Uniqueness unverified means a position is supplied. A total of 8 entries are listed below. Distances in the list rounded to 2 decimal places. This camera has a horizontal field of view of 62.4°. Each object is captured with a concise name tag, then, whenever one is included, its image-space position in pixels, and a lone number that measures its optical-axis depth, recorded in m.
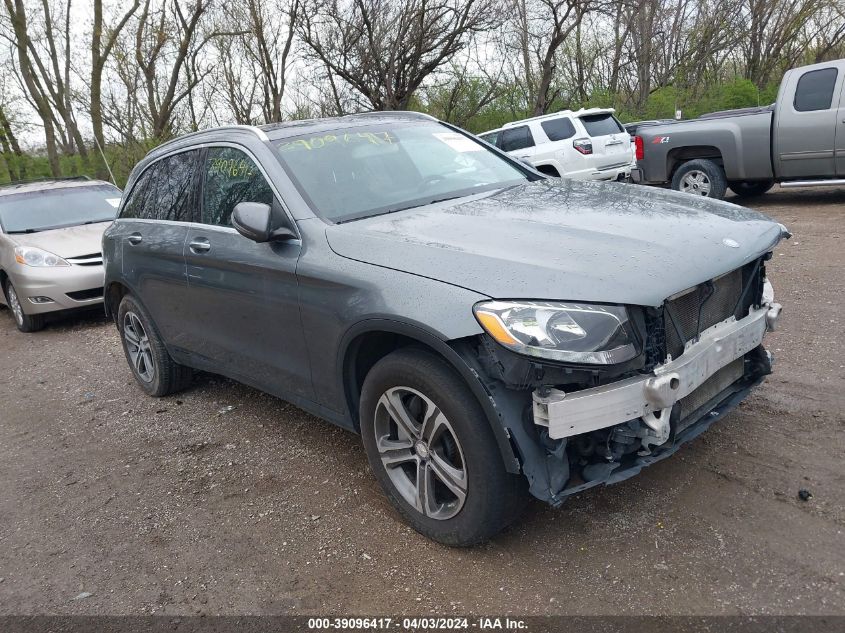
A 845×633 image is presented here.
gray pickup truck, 9.59
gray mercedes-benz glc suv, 2.51
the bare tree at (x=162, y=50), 21.28
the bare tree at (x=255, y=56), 22.88
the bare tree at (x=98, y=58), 20.23
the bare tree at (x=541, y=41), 22.22
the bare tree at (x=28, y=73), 19.44
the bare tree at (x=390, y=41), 20.80
